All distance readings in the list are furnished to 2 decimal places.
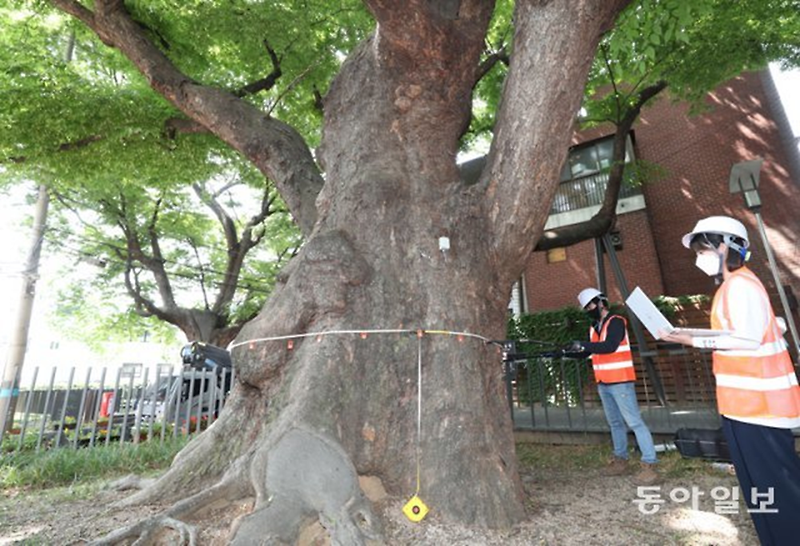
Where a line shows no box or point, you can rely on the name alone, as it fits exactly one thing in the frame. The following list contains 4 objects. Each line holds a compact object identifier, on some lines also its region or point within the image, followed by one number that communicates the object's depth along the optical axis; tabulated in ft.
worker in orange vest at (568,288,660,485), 14.82
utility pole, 26.55
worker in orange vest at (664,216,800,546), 7.90
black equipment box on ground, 9.38
